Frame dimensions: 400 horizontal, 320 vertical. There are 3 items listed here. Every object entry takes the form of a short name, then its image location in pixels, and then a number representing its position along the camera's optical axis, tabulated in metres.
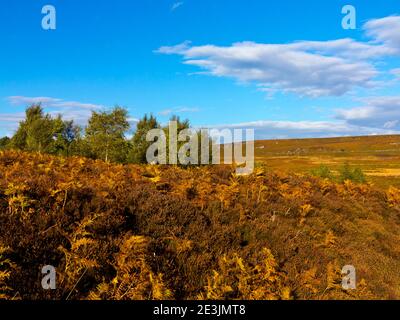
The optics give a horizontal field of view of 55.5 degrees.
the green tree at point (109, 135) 40.12
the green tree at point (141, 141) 41.22
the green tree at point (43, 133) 40.19
